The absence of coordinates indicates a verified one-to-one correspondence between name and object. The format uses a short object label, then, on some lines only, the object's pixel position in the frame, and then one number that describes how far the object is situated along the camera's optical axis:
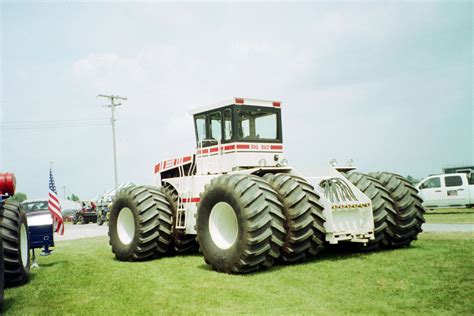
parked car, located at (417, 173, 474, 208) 22.83
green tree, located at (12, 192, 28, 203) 119.97
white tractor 7.58
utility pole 44.53
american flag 15.20
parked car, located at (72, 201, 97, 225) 41.42
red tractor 7.29
